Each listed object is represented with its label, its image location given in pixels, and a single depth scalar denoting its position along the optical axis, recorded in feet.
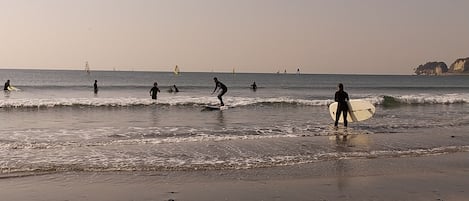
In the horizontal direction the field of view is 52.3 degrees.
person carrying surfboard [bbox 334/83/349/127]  56.90
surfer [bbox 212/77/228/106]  82.52
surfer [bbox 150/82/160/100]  99.19
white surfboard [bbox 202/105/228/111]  82.53
